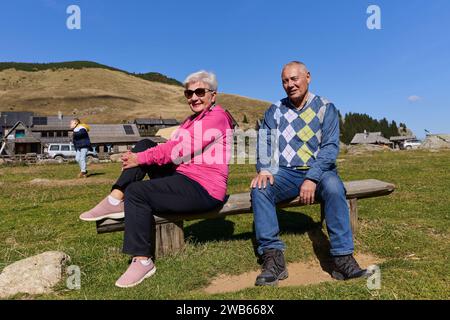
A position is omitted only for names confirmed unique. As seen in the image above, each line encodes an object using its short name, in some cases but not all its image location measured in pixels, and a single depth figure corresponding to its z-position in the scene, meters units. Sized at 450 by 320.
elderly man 4.45
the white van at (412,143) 79.44
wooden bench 4.83
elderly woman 4.48
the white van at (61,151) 47.69
